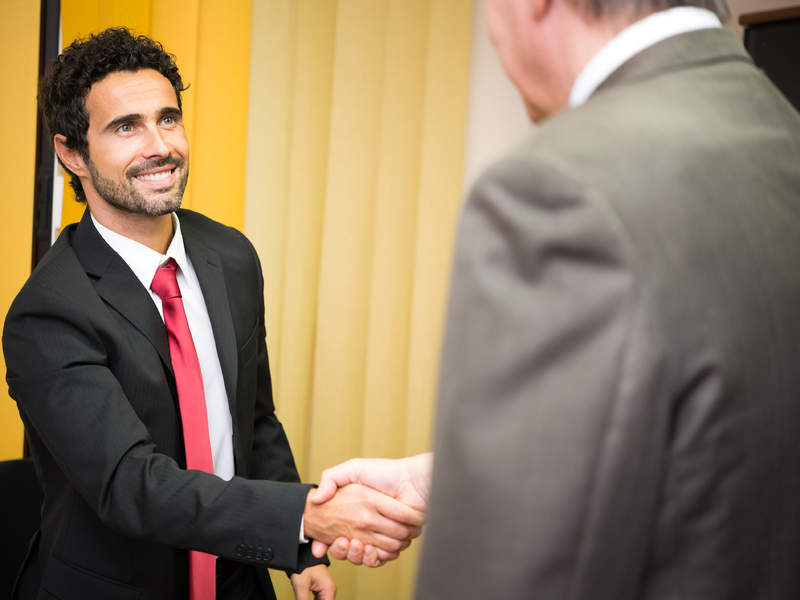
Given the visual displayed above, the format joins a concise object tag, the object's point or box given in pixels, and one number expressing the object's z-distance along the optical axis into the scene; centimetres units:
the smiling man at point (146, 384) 116
